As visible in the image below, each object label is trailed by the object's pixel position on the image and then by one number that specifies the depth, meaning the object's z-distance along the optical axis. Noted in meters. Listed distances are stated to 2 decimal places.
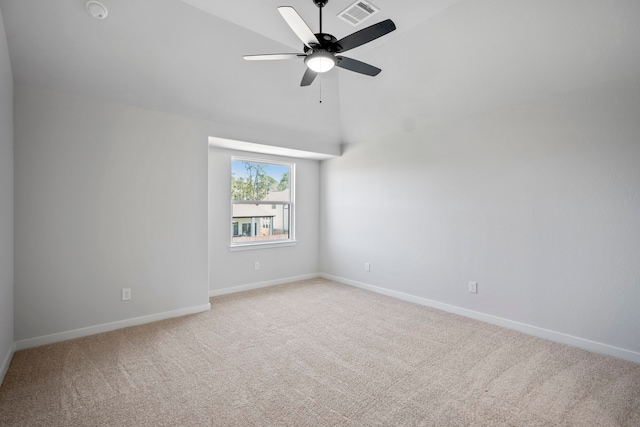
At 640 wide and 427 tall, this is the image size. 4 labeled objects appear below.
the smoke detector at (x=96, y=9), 2.34
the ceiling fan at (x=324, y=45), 1.94
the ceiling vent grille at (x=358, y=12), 2.62
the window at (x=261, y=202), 4.75
